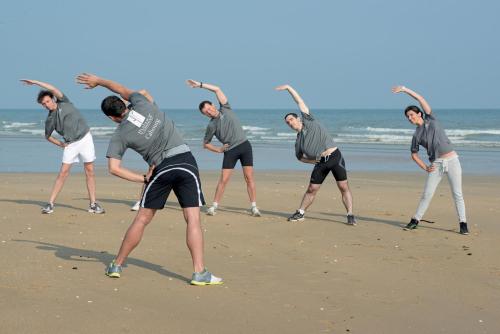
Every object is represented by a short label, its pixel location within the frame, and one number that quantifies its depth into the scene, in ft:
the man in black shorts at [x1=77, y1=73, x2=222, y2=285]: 21.07
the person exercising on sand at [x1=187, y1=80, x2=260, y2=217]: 36.24
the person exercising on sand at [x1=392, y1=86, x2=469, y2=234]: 31.42
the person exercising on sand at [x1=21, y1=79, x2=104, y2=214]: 34.65
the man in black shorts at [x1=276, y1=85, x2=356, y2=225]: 33.75
